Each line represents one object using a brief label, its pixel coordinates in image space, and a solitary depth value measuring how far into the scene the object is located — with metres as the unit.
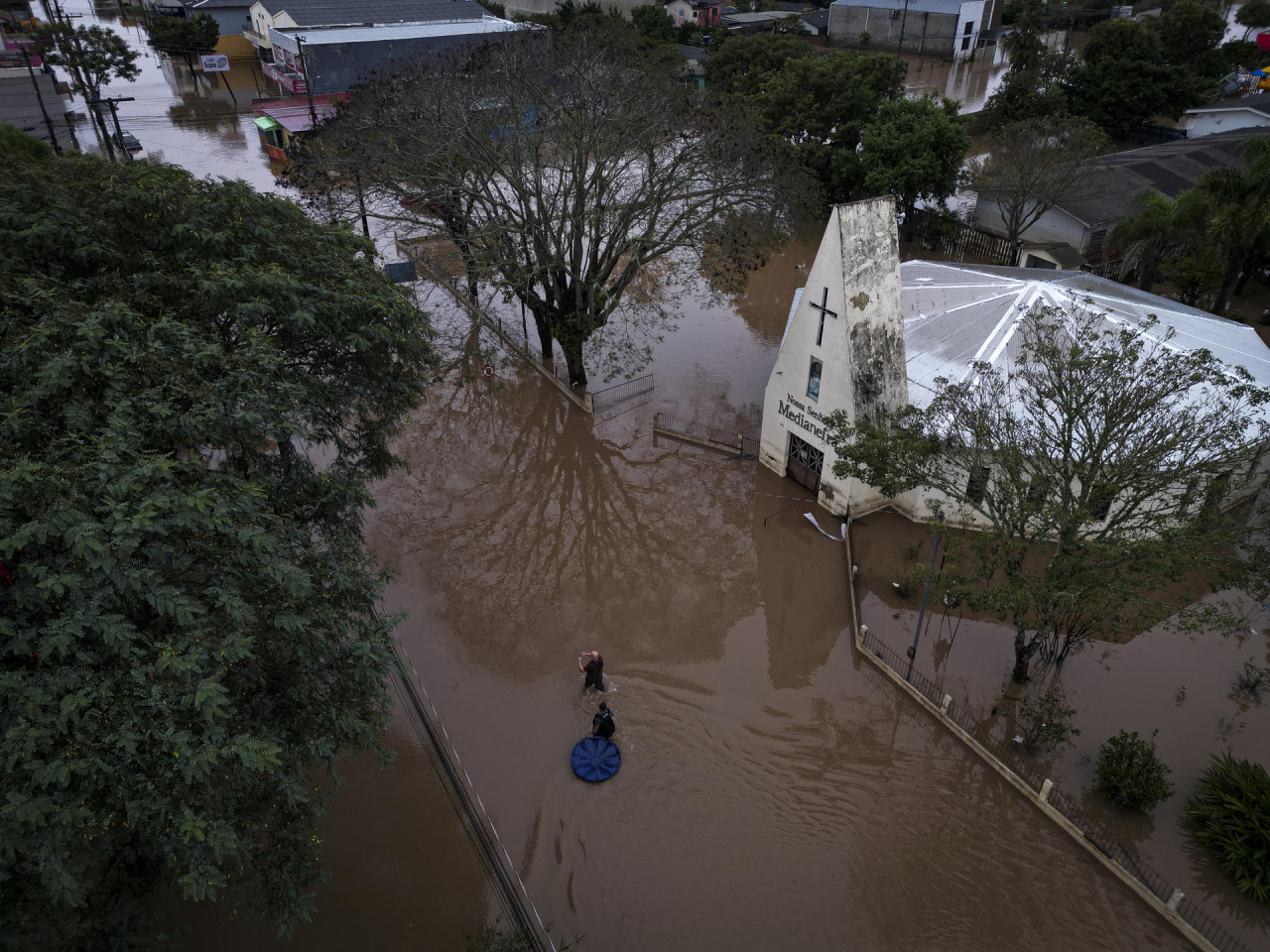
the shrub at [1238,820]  12.91
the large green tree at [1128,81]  46.41
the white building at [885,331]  18.86
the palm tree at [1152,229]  26.77
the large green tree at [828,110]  37.09
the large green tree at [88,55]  50.31
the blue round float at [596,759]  14.56
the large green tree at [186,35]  64.88
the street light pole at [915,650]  16.09
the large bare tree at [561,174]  23.48
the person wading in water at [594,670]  15.93
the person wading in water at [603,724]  15.10
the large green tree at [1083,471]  13.62
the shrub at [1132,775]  13.94
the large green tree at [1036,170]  33.19
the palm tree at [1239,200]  24.34
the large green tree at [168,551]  8.36
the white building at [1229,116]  44.69
